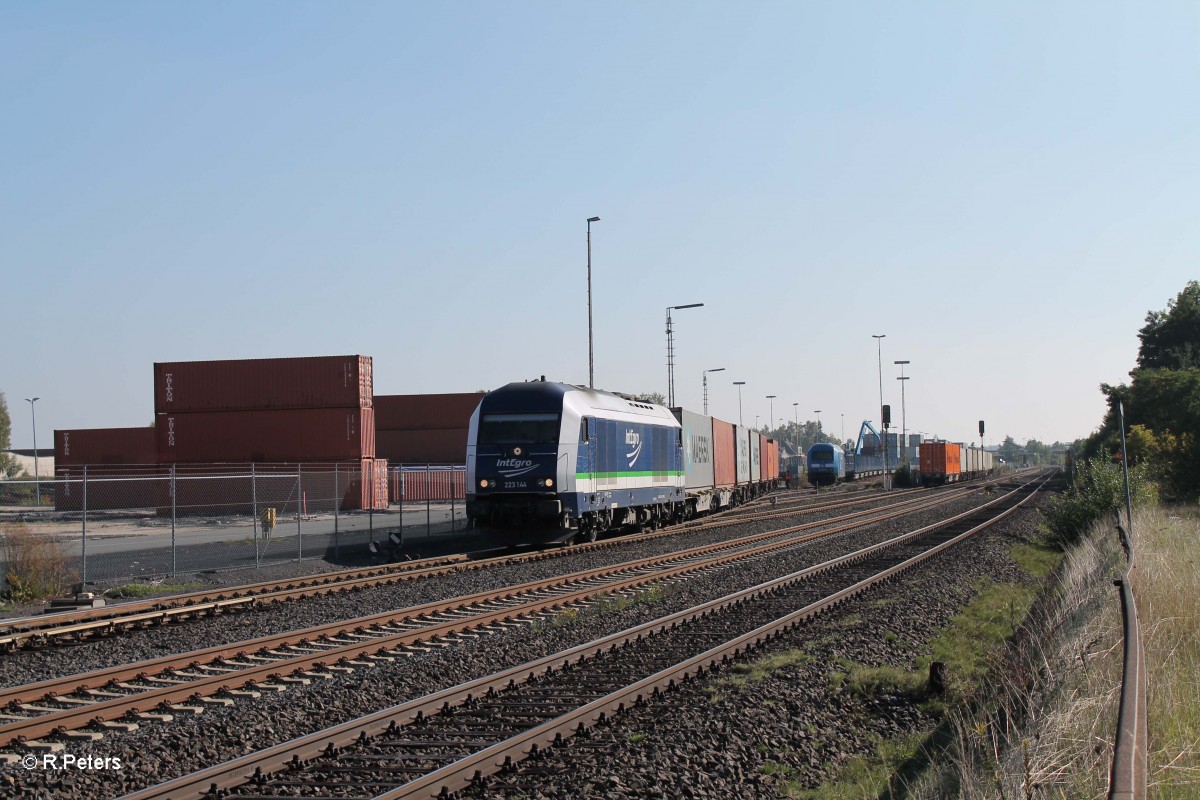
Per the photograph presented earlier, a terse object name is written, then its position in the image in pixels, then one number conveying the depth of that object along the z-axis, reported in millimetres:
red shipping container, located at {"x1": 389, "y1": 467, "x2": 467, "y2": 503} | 48250
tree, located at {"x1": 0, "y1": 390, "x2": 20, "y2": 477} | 95506
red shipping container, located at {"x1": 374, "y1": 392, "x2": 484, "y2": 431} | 73062
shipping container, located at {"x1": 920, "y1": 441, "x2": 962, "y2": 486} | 73438
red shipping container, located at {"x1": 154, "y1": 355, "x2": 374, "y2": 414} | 51156
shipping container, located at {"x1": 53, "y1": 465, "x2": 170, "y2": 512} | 50000
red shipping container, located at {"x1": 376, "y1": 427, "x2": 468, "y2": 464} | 73438
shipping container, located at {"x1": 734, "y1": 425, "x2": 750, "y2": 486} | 42462
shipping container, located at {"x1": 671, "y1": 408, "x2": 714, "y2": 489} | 31969
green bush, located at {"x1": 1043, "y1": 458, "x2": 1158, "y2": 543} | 23578
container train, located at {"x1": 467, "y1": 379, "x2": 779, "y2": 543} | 22281
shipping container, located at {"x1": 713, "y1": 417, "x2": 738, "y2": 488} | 37594
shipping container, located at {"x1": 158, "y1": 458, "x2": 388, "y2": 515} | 44844
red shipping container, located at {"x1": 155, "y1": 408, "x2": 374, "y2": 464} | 50781
